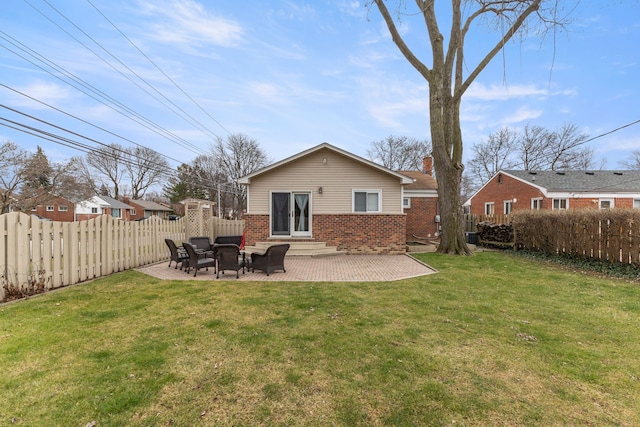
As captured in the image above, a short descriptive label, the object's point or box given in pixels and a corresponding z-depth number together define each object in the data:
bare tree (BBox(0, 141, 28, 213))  22.09
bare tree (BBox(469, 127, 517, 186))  38.81
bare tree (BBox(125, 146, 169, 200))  44.86
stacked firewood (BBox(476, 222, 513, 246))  14.28
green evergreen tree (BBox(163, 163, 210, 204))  48.09
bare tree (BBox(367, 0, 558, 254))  11.53
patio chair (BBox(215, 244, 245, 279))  7.91
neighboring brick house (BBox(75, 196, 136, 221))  40.72
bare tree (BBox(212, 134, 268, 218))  41.06
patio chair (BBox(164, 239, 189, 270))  8.91
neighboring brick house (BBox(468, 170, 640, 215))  20.42
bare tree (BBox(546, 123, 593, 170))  34.03
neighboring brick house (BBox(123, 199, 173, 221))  50.37
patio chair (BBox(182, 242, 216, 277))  8.26
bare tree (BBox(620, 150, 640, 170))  37.07
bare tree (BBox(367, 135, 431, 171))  40.75
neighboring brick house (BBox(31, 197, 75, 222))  41.78
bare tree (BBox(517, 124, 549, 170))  36.16
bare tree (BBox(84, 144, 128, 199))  42.94
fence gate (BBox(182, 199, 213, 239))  12.93
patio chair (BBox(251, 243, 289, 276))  8.30
